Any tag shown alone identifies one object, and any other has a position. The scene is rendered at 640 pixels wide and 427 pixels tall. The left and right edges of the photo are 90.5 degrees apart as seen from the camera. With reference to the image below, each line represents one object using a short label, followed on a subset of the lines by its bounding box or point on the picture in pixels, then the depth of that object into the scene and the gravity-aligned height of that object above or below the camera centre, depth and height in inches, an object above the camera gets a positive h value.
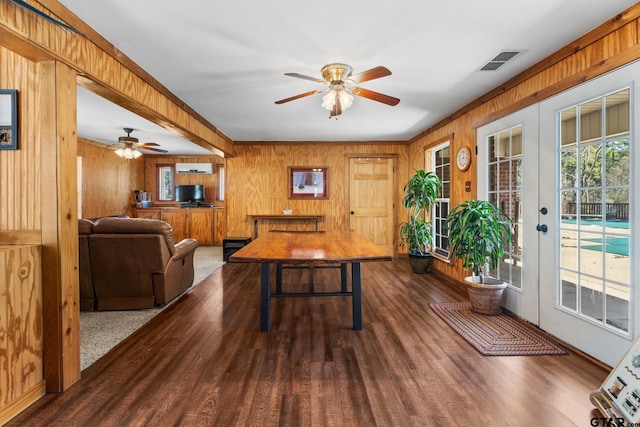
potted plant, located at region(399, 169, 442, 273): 192.4 -7.6
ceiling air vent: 102.9 +51.3
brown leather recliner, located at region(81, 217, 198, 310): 120.4 -19.6
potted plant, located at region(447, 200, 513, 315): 119.8 -12.9
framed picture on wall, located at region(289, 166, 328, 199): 250.5 +23.5
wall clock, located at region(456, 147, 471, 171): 158.3 +27.2
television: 311.9 +19.0
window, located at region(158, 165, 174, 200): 323.9 +31.0
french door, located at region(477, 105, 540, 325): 112.1 +8.1
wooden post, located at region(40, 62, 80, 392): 73.7 -4.4
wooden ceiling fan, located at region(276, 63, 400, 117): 109.1 +43.6
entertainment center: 304.5 -7.5
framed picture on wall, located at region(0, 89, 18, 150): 73.5 +21.9
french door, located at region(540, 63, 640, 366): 80.6 -1.0
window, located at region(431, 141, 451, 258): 195.1 +6.5
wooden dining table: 89.7 -12.7
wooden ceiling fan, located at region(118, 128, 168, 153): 219.1 +50.3
